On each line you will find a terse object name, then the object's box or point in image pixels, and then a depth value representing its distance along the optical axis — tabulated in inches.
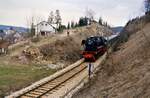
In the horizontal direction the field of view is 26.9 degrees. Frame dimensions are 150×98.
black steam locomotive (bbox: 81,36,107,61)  1518.3
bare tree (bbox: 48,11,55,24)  4965.6
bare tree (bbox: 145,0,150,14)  1956.2
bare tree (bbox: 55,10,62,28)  4724.4
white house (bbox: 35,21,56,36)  3750.0
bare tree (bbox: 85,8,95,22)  4527.6
